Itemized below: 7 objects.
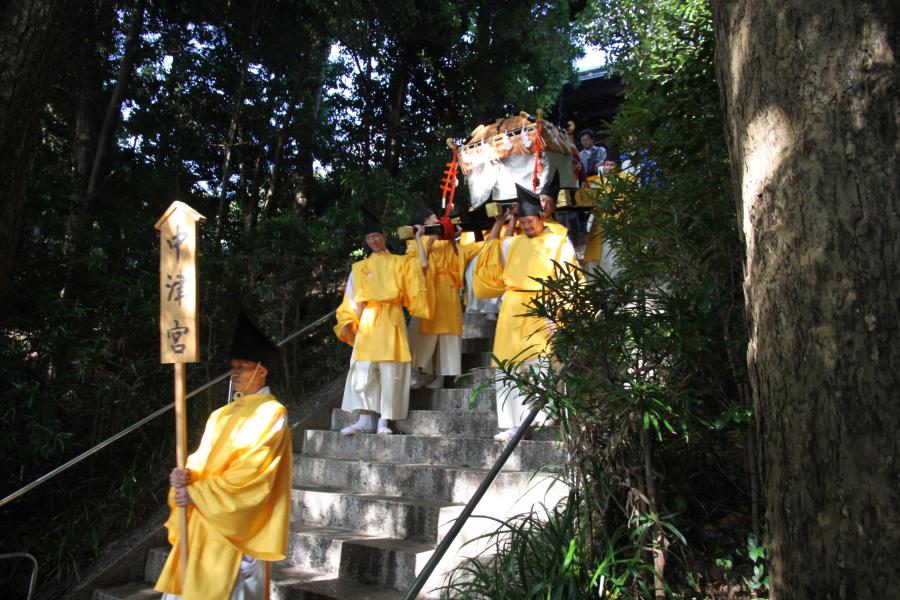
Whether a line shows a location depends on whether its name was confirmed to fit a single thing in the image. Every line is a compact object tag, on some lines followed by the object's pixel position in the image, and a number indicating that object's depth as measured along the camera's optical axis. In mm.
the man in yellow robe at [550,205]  6488
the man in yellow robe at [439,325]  7605
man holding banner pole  3795
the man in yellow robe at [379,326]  6844
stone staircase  4730
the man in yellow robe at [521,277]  5742
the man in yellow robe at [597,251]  7730
